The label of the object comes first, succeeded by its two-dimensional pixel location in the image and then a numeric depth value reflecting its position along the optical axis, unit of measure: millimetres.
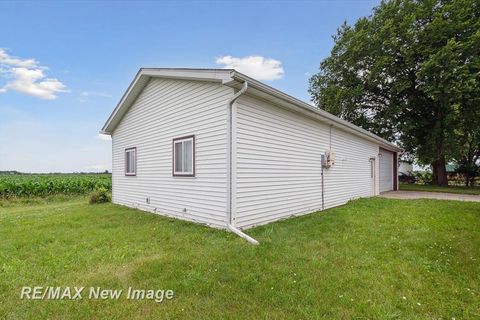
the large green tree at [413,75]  15515
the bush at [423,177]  25606
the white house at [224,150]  6039
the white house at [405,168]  36953
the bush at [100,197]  11902
